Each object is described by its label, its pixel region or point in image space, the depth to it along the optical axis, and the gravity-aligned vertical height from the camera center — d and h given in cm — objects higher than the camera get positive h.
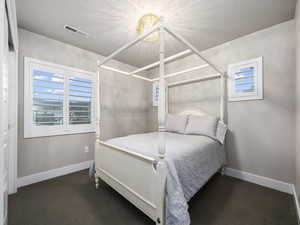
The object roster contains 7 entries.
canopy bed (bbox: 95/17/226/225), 115 -59
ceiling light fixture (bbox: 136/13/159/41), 168 +115
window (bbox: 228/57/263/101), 212 +54
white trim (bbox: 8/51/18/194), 184 -14
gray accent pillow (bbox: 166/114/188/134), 262 -23
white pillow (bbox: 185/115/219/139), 223 -24
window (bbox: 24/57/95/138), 213 +24
